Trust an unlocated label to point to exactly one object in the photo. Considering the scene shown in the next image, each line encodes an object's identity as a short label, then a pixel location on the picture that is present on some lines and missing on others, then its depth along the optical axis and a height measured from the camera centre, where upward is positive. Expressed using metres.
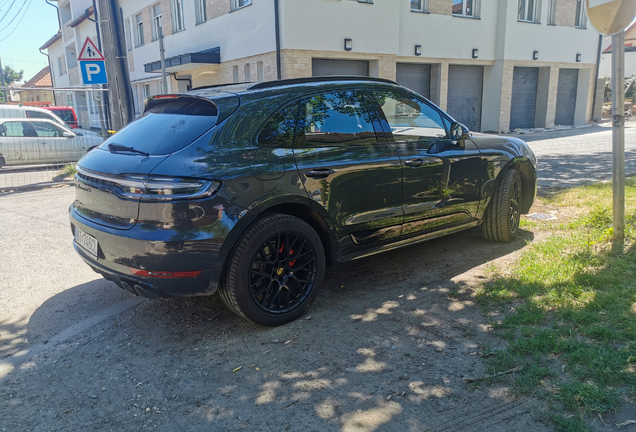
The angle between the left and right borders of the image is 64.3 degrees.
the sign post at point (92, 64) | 10.48 +0.75
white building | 14.91 +1.60
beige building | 52.82 +0.98
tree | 93.47 +5.37
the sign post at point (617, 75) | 4.64 +0.13
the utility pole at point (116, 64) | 9.83 +0.72
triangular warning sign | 10.45 +0.97
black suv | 3.30 -0.65
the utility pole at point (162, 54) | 11.66 +1.06
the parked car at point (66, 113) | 20.56 -0.45
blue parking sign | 10.52 +0.59
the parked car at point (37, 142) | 13.34 -1.07
